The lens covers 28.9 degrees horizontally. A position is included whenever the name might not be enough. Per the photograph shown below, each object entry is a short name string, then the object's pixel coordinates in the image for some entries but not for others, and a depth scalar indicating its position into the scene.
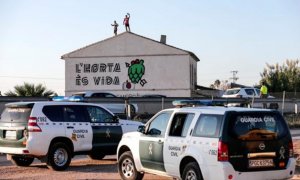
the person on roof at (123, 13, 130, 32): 61.22
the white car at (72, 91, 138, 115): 32.38
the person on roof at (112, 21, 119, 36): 63.84
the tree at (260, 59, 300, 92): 79.44
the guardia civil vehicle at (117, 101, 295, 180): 9.50
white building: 60.06
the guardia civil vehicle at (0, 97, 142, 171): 14.21
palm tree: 44.58
